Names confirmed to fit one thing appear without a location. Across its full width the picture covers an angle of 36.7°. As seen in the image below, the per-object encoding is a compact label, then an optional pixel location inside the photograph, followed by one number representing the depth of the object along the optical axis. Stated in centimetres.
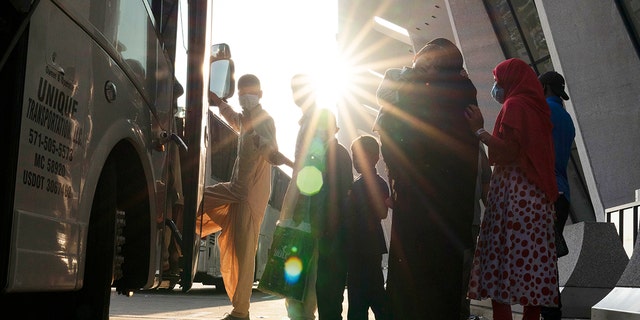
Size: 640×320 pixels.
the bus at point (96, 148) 284
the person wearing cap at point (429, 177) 468
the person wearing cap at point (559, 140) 598
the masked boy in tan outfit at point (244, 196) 741
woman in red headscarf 495
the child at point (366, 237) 675
